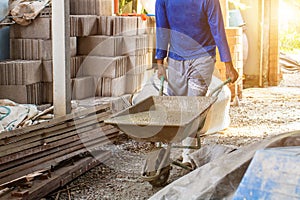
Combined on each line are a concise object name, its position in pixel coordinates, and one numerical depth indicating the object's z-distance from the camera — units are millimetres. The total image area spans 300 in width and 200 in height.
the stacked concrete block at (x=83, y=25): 6059
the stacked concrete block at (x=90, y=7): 6438
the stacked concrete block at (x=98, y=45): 6340
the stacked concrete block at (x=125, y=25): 6465
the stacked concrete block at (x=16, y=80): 5465
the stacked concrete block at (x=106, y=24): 6445
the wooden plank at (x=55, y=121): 4291
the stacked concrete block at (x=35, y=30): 5766
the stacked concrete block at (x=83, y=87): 6039
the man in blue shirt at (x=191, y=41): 4574
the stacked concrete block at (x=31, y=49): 5785
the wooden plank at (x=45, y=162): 4188
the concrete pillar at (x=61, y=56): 4906
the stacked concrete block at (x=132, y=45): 6621
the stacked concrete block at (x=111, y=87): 6346
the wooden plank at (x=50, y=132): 4323
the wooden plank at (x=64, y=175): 4078
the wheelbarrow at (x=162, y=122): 3895
